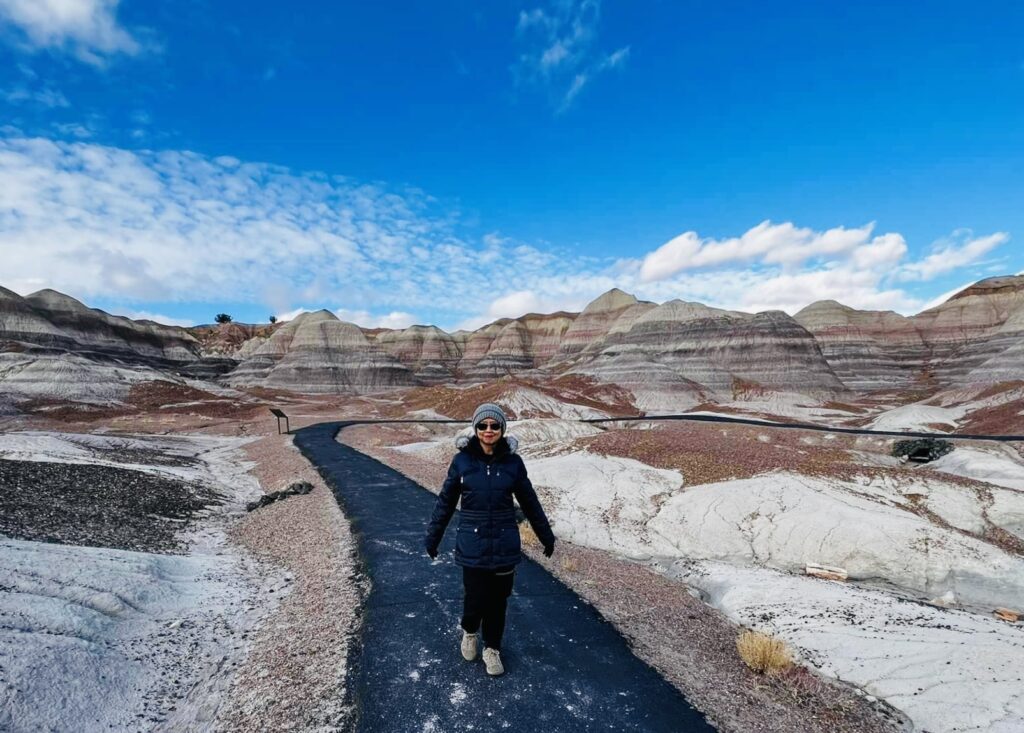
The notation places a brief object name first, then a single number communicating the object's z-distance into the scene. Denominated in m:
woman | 4.92
